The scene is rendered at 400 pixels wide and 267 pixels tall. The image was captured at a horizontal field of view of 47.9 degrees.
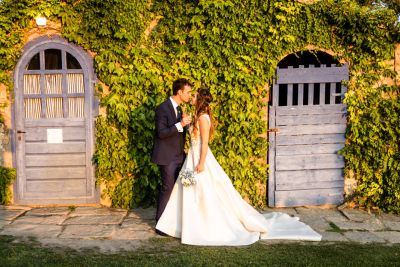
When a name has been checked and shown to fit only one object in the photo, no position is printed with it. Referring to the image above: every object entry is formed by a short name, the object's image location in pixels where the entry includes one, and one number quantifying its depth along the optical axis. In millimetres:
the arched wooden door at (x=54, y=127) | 7453
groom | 5895
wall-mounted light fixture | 7168
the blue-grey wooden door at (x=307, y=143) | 7492
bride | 5691
